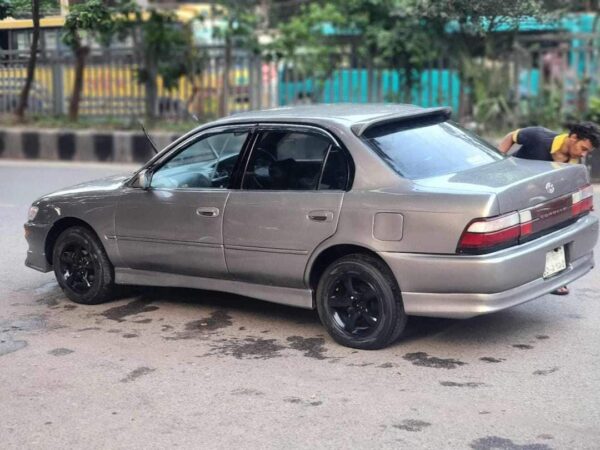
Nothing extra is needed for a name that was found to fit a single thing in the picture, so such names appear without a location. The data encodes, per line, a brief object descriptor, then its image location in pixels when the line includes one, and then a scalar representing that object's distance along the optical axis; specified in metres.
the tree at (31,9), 7.62
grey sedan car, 5.61
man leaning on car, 7.10
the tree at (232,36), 16.16
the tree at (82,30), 7.85
